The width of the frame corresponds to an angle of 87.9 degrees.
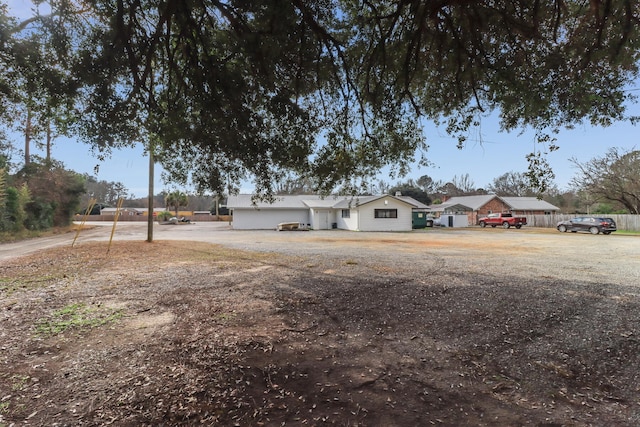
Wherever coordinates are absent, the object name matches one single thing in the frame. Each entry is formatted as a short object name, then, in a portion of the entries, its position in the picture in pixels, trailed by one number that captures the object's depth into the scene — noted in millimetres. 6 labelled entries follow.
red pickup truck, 32969
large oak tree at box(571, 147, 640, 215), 27047
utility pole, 15758
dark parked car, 23906
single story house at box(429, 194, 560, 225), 41719
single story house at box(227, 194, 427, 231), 28781
